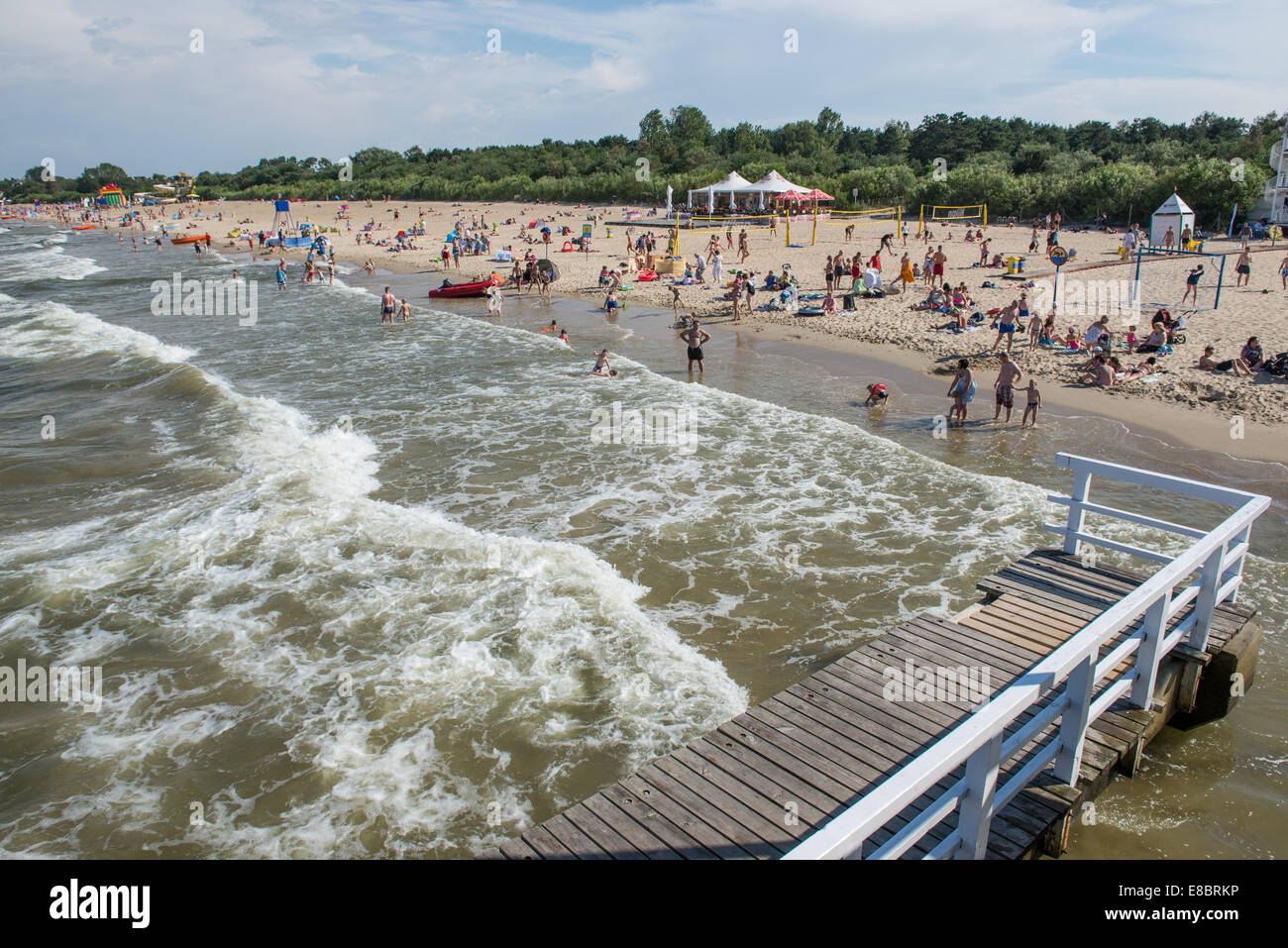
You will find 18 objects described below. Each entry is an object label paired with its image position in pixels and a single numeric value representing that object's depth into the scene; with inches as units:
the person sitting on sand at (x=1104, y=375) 698.8
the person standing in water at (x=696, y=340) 804.0
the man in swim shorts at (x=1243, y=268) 978.7
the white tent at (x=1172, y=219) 1286.9
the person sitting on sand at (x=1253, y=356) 684.1
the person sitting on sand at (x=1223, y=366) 679.1
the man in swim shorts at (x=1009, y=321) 795.4
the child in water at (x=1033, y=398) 609.0
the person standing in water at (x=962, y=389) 623.8
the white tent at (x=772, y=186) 1946.4
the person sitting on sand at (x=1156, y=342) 749.3
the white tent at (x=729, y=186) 1979.6
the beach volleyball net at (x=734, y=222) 1899.6
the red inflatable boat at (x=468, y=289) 1366.9
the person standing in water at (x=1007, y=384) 622.5
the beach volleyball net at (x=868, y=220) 1931.6
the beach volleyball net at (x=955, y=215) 1872.5
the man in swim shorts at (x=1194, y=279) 893.3
